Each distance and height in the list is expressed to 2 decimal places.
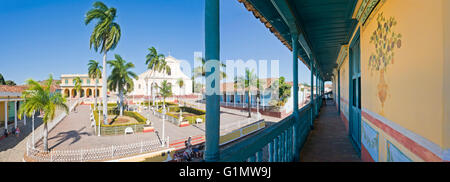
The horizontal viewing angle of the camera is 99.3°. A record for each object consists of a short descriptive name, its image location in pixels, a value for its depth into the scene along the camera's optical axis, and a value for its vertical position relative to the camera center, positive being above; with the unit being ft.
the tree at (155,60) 107.26 +17.97
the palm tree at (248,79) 75.92 +4.92
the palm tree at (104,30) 60.75 +20.51
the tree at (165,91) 94.06 +0.32
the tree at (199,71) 80.97 +8.88
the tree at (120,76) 78.00 +6.53
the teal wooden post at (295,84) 11.50 +0.51
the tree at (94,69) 102.78 +12.39
